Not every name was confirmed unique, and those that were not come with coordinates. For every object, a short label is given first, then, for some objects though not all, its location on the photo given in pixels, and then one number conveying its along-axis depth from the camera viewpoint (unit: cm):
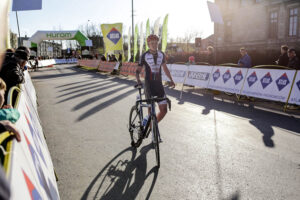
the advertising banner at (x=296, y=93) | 814
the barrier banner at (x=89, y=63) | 2907
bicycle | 436
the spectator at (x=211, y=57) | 1379
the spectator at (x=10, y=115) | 224
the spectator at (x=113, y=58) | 2534
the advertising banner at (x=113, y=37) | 2448
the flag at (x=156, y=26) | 2005
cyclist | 513
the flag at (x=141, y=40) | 2309
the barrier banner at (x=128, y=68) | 2041
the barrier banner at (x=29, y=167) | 162
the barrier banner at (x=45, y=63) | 3816
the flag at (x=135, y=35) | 2332
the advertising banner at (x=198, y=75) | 1193
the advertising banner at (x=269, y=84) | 855
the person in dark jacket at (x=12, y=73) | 487
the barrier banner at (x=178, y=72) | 1352
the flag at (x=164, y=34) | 1880
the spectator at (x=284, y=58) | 1000
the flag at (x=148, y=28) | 2113
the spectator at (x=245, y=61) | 1119
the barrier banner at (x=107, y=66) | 2414
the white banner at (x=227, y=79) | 1020
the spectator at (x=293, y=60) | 934
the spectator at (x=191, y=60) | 1445
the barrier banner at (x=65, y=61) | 5322
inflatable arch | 3656
